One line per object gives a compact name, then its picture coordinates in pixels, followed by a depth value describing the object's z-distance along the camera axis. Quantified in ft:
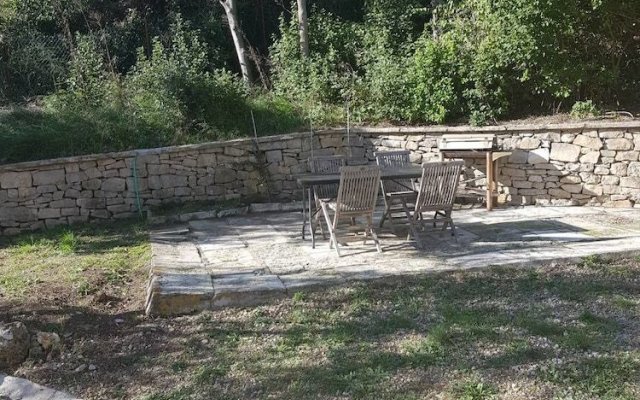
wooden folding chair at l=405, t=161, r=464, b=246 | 20.75
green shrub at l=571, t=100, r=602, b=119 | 28.92
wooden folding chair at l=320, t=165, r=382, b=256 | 19.86
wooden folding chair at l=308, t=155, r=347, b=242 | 22.74
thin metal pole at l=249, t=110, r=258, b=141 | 32.25
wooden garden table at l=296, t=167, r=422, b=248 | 20.81
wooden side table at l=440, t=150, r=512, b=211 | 28.22
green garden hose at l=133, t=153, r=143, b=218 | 29.48
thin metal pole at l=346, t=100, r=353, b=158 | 32.78
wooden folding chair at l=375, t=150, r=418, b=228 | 22.31
